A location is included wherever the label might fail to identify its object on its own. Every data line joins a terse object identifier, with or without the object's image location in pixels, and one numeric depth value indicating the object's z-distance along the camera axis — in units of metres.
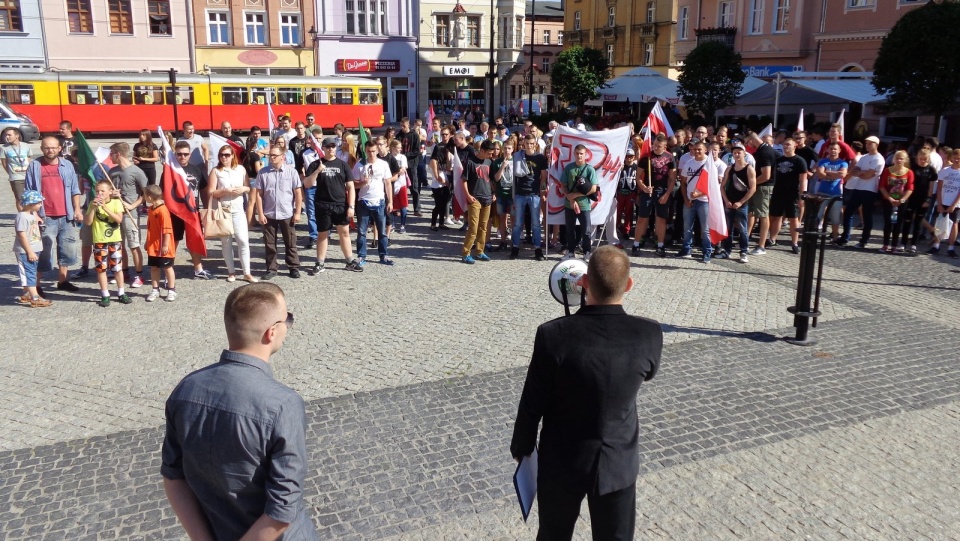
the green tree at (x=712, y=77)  25.02
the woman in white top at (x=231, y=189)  9.52
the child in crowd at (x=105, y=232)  8.52
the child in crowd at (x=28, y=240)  8.35
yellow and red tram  32.69
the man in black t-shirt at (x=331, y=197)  10.17
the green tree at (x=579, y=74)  36.28
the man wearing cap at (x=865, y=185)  12.11
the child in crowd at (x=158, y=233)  8.86
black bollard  7.36
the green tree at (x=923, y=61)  16.72
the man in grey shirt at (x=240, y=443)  2.43
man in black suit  3.03
